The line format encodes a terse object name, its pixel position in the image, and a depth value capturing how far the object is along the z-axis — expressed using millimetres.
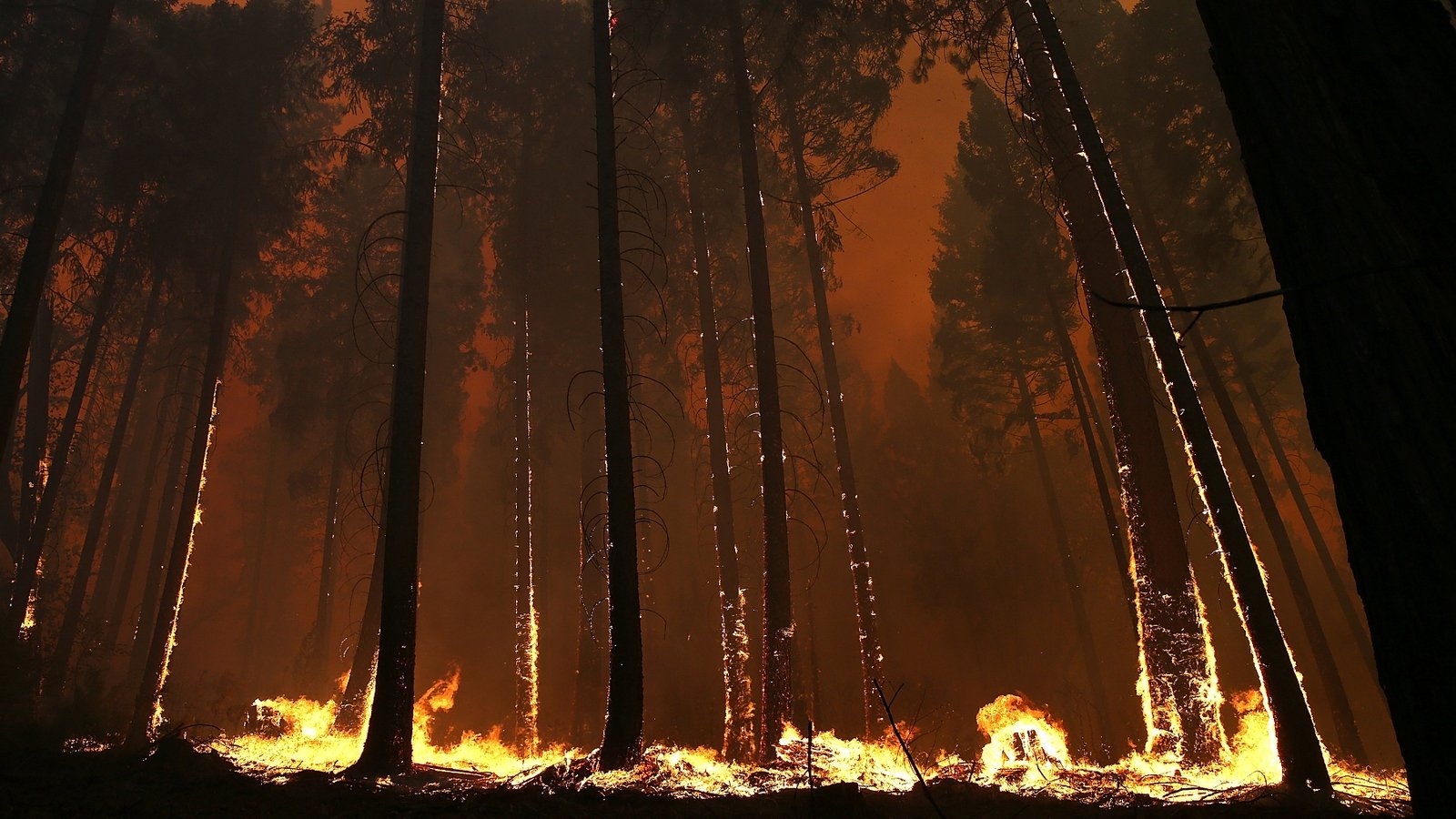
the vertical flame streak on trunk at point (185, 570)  11648
